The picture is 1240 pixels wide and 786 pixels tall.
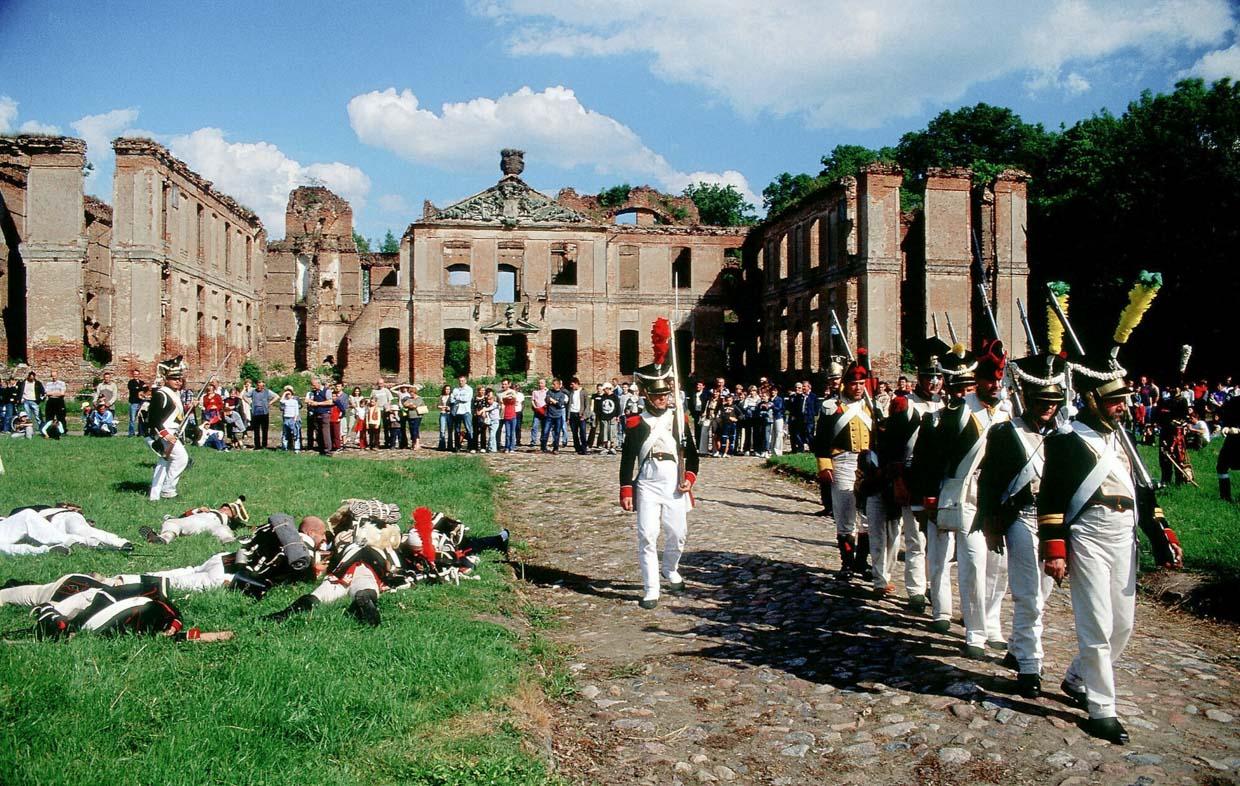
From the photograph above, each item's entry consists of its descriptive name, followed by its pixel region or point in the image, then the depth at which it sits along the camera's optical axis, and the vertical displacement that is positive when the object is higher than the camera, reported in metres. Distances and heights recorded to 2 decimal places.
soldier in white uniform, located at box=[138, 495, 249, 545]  9.38 -1.42
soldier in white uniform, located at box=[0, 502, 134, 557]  8.24 -1.31
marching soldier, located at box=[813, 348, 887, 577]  8.91 -0.58
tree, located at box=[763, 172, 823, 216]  65.49 +16.48
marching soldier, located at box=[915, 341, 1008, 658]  6.43 -0.80
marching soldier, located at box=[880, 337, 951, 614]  7.71 -0.41
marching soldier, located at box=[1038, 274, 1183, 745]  5.00 -0.82
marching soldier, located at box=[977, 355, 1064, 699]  5.58 -0.68
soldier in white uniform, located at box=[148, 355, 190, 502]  11.88 -0.42
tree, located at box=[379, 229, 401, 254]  99.44 +18.55
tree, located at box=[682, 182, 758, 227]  74.00 +16.97
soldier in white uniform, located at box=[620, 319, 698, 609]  8.16 -0.70
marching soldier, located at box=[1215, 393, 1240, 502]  11.60 -0.61
